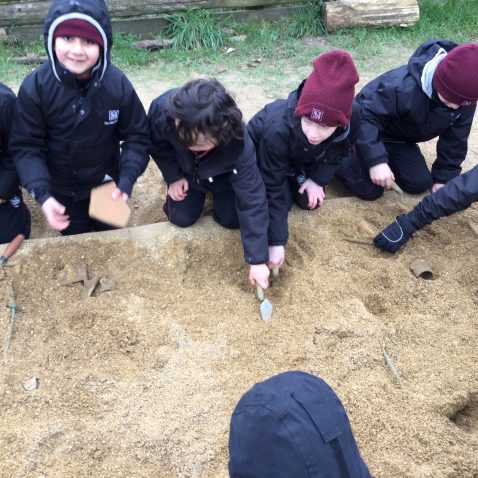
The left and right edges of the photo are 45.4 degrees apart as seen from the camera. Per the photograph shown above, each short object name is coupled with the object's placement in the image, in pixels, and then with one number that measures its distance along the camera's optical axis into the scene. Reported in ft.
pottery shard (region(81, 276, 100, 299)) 8.86
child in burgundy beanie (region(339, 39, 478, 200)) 9.39
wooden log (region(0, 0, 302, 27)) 16.39
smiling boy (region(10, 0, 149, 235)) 7.35
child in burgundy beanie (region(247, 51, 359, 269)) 8.11
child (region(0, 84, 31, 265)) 8.58
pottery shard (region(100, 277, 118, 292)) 8.98
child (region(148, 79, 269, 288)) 7.44
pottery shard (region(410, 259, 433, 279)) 9.59
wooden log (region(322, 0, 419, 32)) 17.75
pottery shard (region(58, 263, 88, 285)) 9.05
